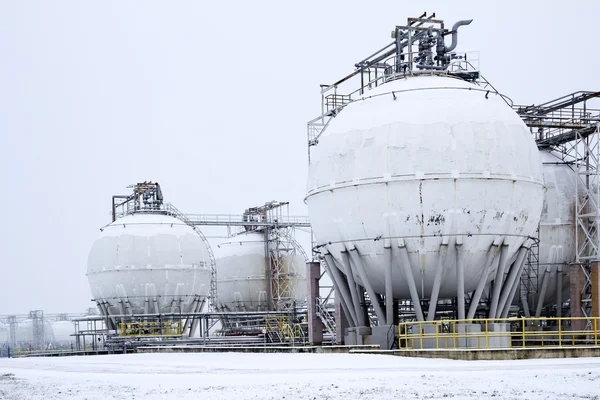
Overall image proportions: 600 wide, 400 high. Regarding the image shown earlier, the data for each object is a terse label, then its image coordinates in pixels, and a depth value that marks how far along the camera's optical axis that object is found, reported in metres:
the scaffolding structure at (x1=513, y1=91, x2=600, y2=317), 37.03
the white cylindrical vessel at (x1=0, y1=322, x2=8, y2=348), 114.45
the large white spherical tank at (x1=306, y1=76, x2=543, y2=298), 29.75
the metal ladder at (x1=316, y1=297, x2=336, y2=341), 37.22
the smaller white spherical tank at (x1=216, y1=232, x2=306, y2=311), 58.75
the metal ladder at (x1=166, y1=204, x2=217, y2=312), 50.39
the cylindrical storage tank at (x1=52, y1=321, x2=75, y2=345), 109.09
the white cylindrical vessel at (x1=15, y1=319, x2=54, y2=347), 100.75
